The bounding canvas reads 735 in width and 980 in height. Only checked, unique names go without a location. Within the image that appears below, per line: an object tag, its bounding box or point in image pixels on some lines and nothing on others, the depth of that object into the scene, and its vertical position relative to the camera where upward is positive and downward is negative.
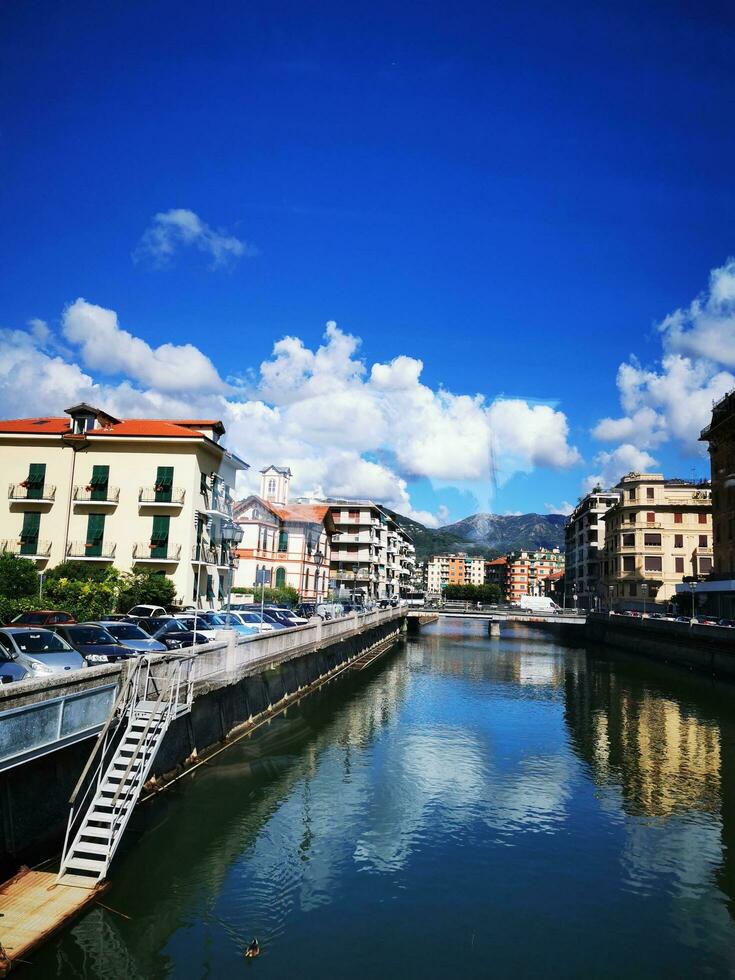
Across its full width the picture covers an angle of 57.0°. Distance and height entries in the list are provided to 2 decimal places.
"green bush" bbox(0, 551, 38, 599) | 38.00 -0.65
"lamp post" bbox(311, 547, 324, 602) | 72.76 +2.01
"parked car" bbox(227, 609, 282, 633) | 34.81 -2.41
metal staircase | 11.90 -3.83
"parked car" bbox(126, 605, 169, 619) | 37.36 -2.26
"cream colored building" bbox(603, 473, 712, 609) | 91.12 +7.09
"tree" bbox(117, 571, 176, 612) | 41.69 -1.25
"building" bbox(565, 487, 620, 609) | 113.22 +7.29
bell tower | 80.50 +11.02
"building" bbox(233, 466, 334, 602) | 61.09 +3.61
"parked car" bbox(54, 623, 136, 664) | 19.12 -2.21
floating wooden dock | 9.93 -5.41
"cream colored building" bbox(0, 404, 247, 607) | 46.06 +4.91
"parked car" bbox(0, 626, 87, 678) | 16.05 -2.09
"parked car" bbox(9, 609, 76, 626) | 26.77 -2.09
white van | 110.71 -2.77
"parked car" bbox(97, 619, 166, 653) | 22.81 -2.29
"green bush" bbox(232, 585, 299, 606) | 57.50 -1.62
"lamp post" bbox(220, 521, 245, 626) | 24.84 +1.53
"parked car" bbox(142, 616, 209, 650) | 25.41 -2.43
